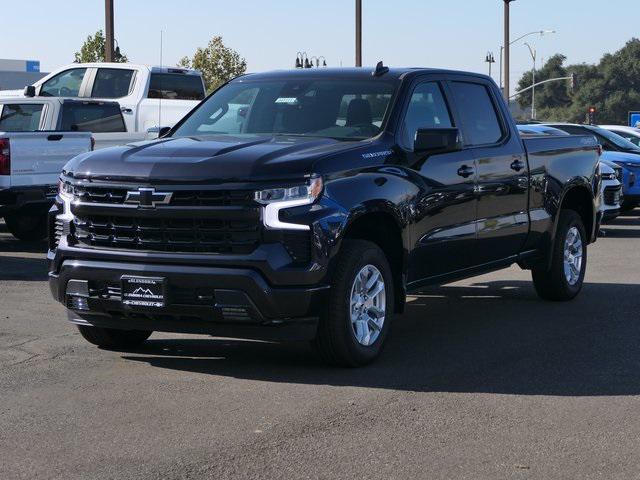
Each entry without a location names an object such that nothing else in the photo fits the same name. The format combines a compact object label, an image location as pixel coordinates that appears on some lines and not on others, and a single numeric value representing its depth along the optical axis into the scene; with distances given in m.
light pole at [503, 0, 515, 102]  48.00
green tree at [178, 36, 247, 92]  72.44
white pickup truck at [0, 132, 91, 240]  14.33
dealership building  95.40
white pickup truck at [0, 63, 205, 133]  20.12
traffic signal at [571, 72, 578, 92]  66.81
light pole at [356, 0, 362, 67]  36.84
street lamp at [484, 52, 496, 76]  81.56
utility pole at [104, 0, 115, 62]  27.57
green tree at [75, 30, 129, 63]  72.06
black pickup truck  6.85
